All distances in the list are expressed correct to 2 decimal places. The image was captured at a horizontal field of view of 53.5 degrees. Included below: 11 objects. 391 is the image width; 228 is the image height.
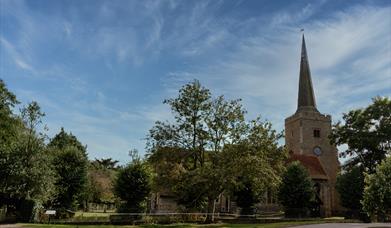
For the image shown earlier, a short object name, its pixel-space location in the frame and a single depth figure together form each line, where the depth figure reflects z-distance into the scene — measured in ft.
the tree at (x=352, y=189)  142.61
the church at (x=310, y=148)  171.32
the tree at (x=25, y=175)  96.89
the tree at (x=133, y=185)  118.73
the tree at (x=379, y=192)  70.26
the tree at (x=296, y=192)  139.64
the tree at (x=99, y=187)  192.38
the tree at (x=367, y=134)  159.43
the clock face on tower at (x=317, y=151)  206.27
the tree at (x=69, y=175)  119.55
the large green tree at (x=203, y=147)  104.78
